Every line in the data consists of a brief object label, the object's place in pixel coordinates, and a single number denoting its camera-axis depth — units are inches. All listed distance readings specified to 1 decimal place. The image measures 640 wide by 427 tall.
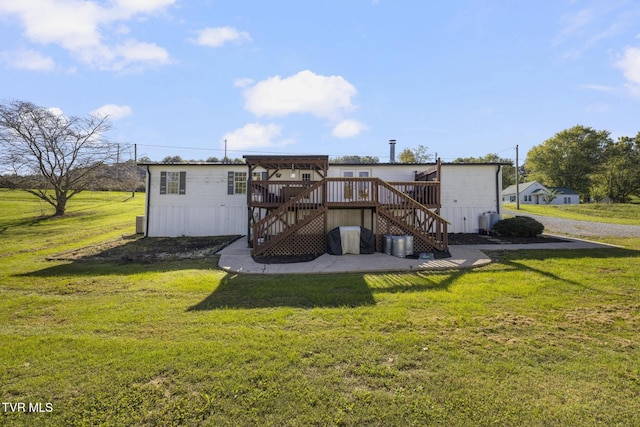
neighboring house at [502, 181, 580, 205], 1787.6
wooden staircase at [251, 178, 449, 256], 405.2
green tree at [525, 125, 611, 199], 1881.2
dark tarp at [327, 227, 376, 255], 398.6
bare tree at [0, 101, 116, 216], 890.1
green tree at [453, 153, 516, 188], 2244.7
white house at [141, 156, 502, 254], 471.5
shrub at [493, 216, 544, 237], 525.3
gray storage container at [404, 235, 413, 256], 392.5
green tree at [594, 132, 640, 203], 1438.2
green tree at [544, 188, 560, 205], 1599.4
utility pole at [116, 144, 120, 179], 1043.1
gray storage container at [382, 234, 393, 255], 397.7
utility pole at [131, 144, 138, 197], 1496.1
